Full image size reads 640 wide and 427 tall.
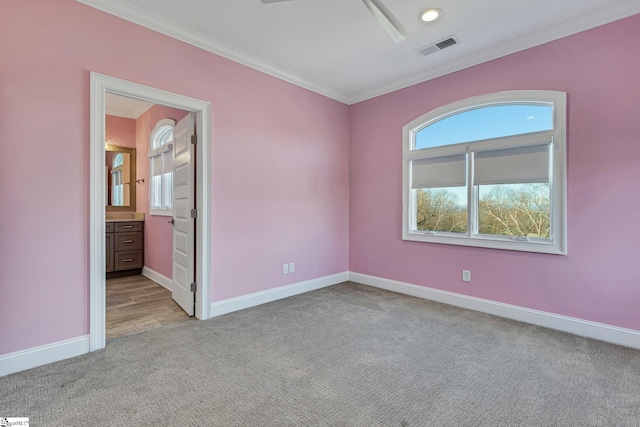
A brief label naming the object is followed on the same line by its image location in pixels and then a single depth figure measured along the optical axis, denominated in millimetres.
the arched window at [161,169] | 4300
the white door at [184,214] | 3174
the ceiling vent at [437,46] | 2980
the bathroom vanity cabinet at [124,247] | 4637
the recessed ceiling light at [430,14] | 2527
